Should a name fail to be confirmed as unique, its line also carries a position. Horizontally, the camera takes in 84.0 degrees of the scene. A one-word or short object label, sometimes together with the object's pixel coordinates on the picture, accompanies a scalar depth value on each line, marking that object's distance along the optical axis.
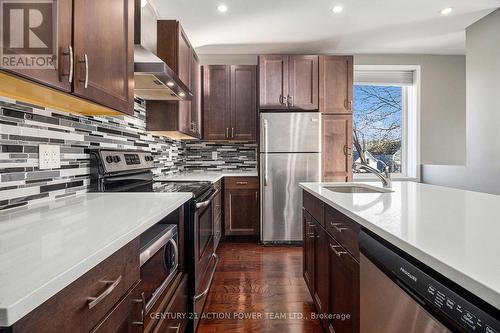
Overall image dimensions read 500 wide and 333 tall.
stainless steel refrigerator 3.37
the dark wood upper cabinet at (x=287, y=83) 3.49
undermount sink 1.96
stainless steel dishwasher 0.50
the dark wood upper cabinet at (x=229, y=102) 3.66
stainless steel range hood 1.52
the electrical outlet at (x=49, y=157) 1.20
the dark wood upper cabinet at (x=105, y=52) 0.99
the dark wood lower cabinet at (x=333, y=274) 1.12
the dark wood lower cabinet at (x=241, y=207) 3.51
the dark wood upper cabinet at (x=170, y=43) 2.30
